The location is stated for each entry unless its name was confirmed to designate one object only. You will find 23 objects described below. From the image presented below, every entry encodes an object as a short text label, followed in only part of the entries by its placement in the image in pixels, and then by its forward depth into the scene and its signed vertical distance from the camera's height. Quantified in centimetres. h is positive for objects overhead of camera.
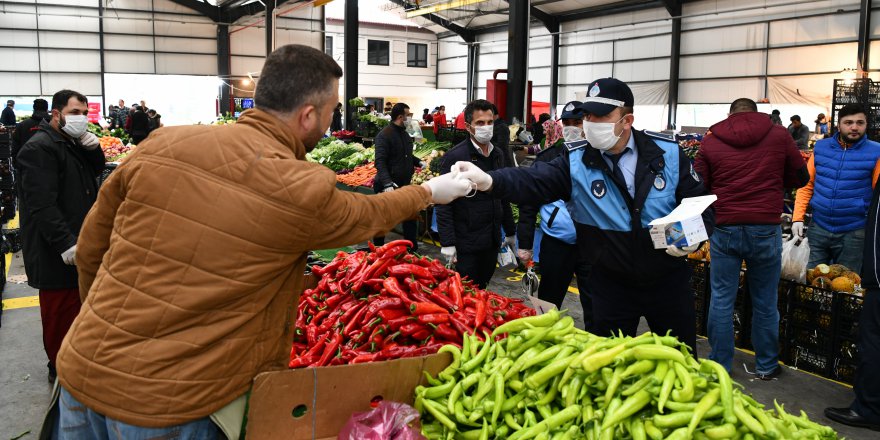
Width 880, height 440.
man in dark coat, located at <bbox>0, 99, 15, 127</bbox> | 2156 +50
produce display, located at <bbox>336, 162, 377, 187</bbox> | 1258 -72
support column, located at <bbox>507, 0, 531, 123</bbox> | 1445 +164
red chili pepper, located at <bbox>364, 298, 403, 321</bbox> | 359 -86
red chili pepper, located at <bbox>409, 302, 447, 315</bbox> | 352 -85
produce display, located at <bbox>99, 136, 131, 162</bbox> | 1443 -31
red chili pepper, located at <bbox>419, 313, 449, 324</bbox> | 347 -89
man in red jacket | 503 -44
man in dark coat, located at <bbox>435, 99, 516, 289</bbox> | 539 -61
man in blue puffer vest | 586 -40
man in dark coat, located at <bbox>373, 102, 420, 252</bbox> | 923 -26
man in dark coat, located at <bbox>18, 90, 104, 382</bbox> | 461 -47
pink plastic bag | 248 -103
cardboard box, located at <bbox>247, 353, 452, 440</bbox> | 233 -93
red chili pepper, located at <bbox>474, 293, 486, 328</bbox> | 352 -89
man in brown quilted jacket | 194 -34
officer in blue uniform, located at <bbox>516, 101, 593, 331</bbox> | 525 -81
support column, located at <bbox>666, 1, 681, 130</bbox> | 2664 +306
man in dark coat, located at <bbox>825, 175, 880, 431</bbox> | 436 -126
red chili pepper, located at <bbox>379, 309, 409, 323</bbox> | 355 -90
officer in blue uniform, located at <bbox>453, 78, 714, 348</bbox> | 355 -27
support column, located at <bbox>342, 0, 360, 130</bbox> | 2241 +285
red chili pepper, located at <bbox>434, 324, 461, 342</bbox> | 343 -95
